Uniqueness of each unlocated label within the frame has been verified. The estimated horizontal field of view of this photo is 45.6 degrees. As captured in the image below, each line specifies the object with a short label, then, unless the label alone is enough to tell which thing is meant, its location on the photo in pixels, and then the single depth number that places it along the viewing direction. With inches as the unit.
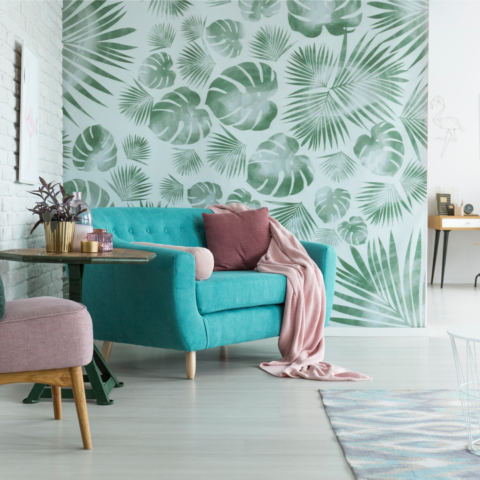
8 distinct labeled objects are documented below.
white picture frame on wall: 115.9
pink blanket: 115.9
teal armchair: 103.7
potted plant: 94.3
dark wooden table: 84.7
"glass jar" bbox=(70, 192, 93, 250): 98.7
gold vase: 94.2
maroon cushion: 129.9
